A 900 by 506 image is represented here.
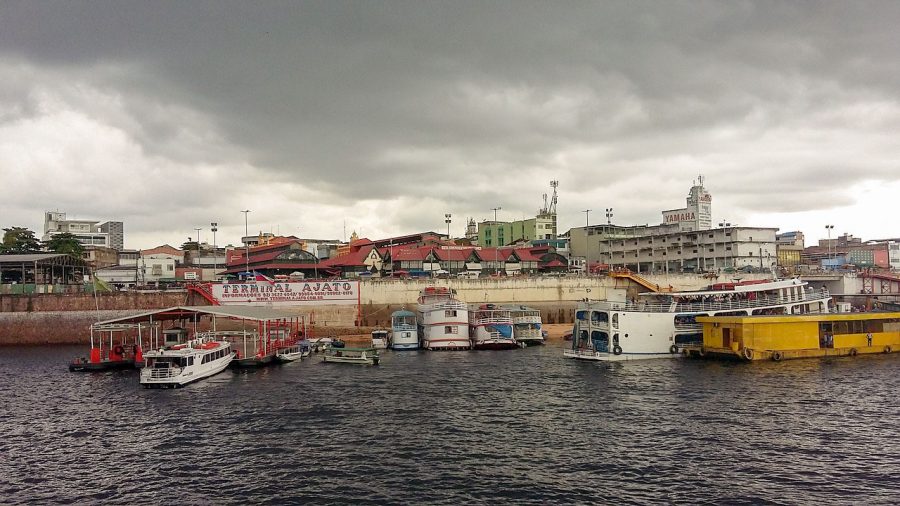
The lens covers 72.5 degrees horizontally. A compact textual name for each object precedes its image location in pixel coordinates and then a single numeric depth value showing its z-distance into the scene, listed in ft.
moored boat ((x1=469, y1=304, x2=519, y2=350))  248.93
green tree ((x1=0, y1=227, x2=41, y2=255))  451.12
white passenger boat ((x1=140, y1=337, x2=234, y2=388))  169.99
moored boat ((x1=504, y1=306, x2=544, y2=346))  265.95
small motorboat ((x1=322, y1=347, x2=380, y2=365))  208.64
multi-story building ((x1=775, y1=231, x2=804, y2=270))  602.44
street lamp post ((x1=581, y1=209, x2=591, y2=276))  515.83
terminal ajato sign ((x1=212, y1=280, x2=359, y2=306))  316.81
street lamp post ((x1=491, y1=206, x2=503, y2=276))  413.90
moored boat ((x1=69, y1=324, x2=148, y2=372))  202.39
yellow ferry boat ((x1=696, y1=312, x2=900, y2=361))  201.77
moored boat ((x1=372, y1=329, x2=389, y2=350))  253.44
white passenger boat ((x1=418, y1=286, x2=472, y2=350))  248.52
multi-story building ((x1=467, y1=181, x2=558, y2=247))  597.52
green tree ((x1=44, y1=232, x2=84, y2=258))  433.48
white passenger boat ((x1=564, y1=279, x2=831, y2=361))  209.36
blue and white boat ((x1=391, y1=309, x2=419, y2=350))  250.37
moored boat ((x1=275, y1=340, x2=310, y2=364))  215.72
